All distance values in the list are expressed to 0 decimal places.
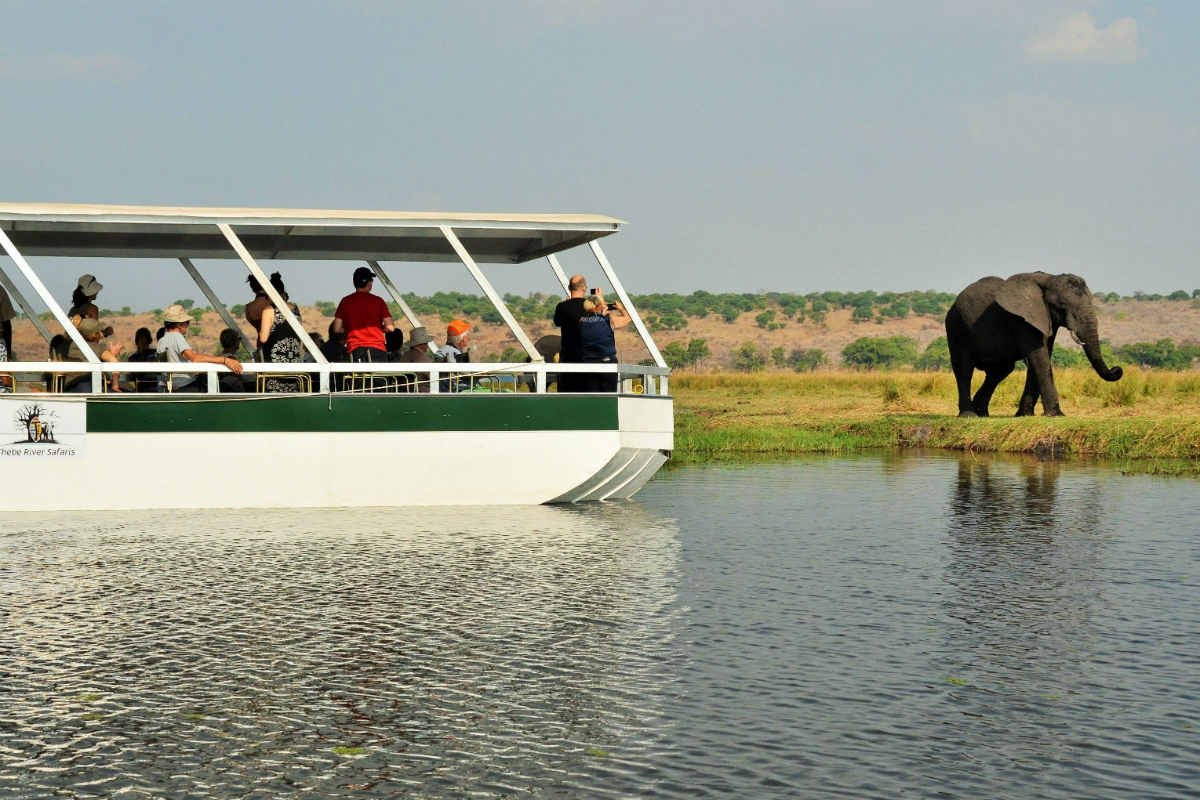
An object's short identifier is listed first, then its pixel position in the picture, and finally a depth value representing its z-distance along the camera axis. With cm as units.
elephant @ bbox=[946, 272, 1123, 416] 3189
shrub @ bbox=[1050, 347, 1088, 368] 9188
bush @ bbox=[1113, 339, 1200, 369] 10194
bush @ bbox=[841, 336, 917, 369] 10350
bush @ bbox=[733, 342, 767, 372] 10244
